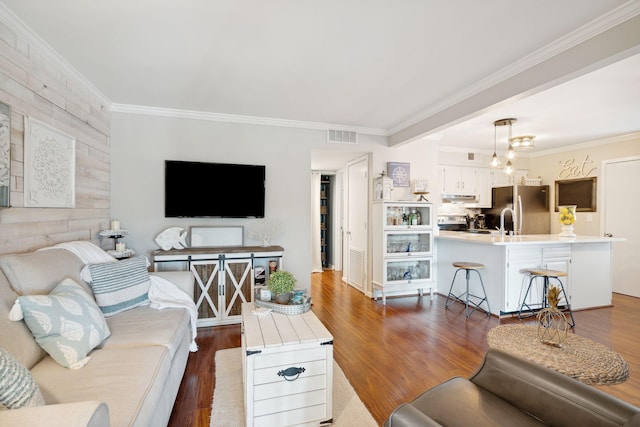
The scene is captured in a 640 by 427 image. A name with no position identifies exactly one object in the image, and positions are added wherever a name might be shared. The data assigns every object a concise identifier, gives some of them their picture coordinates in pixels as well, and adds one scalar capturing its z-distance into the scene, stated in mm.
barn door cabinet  3213
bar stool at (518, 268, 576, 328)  3377
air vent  4207
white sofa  943
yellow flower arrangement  4047
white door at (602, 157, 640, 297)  4574
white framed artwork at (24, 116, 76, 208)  2102
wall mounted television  3561
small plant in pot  2195
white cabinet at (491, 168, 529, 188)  5997
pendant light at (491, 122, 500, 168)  3934
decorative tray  2092
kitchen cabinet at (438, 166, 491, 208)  5664
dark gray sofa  1049
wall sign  5188
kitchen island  3572
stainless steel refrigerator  5586
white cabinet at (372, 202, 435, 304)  4258
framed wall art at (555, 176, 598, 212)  5129
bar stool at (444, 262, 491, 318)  3684
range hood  5734
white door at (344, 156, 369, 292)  4742
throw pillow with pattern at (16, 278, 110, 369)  1435
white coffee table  1619
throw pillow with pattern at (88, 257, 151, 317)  2078
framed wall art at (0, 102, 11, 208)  1849
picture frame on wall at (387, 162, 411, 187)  4520
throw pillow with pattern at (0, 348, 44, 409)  973
